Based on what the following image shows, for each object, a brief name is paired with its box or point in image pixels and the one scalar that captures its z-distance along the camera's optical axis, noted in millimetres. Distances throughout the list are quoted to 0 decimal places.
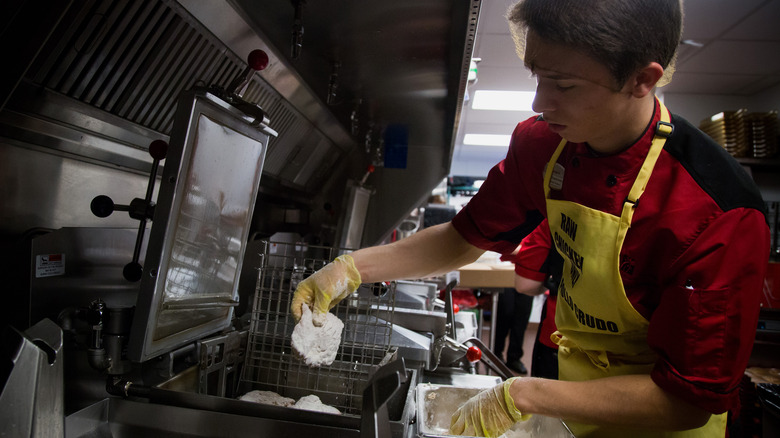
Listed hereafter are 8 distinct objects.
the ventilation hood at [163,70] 1126
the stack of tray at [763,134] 4359
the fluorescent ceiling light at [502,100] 5696
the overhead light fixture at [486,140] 8227
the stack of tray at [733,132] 4380
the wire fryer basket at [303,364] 1251
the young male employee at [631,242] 858
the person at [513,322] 5258
